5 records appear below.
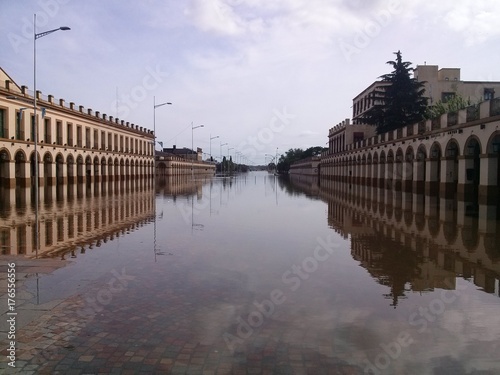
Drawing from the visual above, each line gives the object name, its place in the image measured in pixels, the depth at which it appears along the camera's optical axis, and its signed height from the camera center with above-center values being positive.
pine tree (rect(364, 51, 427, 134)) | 44.97 +8.15
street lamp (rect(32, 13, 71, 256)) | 15.31 +5.16
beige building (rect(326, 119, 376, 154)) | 62.84 +6.22
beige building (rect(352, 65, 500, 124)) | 54.59 +11.69
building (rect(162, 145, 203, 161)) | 148.68 +7.45
